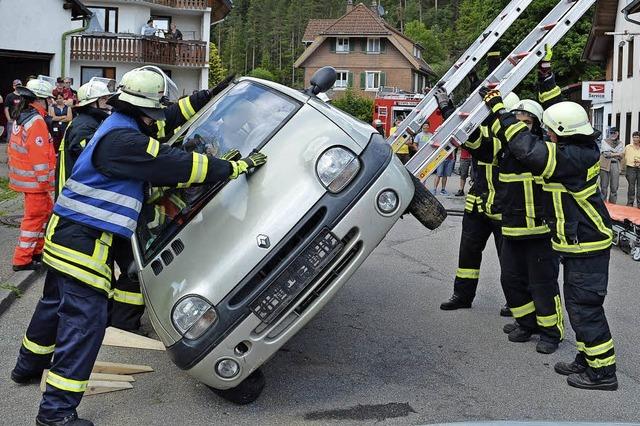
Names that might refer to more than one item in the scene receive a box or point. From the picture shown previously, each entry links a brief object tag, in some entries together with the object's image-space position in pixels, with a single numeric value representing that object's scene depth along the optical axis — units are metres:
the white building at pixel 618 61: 27.09
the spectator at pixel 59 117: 12.44
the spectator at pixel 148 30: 33.26
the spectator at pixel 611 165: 15.62
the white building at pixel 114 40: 23.91
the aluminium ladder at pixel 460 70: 6.53
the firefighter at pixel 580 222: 4.81
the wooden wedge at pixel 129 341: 5.42
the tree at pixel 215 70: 59.28
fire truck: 31.17
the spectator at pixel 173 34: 34.14
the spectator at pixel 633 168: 15.43
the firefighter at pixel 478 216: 6.05
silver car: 4.00
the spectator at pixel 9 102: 10.62
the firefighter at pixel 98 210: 3.99
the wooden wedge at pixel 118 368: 4.86
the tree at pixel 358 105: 52.59
